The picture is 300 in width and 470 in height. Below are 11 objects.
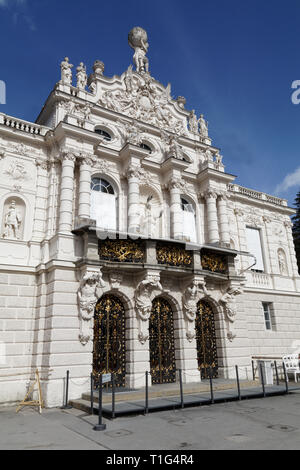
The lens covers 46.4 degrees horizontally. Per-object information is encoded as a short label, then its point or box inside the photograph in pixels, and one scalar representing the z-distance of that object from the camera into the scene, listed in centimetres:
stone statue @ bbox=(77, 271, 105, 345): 1484
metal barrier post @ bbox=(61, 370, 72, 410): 1324
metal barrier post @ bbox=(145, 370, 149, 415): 1131
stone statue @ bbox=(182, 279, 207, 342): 1775
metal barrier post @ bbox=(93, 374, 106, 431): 941
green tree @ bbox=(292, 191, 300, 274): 3891
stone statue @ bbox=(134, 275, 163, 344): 1633
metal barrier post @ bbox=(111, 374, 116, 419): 1062
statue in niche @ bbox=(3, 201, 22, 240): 1669
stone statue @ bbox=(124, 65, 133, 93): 2295
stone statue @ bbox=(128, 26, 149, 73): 2514
